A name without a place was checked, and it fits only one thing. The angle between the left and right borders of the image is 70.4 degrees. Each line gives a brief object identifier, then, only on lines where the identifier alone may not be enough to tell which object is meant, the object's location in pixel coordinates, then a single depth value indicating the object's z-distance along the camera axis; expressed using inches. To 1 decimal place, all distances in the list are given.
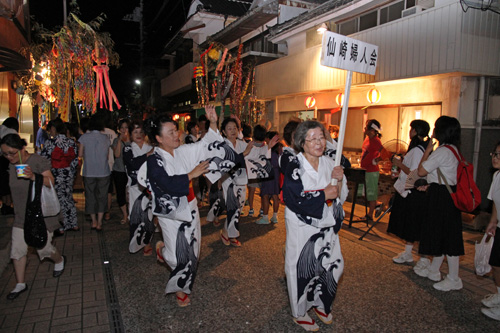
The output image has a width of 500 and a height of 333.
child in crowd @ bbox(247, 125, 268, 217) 265.0
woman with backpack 163.5
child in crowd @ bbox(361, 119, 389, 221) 295.5
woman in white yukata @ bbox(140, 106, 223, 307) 145.5
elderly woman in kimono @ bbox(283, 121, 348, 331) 127.5
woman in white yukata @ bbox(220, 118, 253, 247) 228.4
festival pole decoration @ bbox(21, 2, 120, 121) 374.0
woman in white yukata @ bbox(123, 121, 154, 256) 212.5
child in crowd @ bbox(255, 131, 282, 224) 286.5
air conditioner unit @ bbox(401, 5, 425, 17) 358.0
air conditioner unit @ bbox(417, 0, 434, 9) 356.3
